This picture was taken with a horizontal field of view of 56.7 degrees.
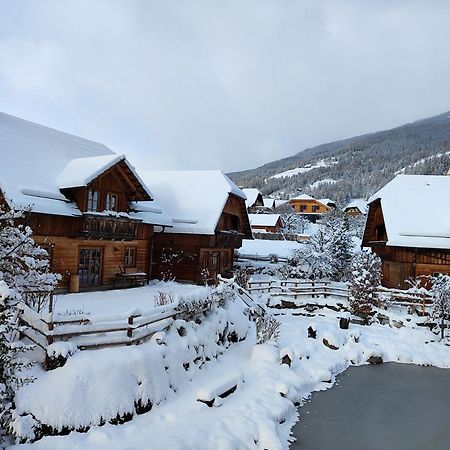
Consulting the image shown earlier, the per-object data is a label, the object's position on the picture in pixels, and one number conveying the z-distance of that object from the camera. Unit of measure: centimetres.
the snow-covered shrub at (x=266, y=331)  1559
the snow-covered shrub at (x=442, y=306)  1877
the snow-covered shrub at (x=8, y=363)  779
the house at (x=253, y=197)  7532
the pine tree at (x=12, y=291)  784
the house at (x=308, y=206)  10093
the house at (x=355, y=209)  9582
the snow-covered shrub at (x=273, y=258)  3891
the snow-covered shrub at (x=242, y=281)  2350
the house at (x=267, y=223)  6975
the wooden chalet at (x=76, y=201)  1867
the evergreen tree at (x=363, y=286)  2141
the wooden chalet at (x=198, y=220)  2672
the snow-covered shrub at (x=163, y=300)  1465
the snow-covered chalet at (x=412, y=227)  2422
